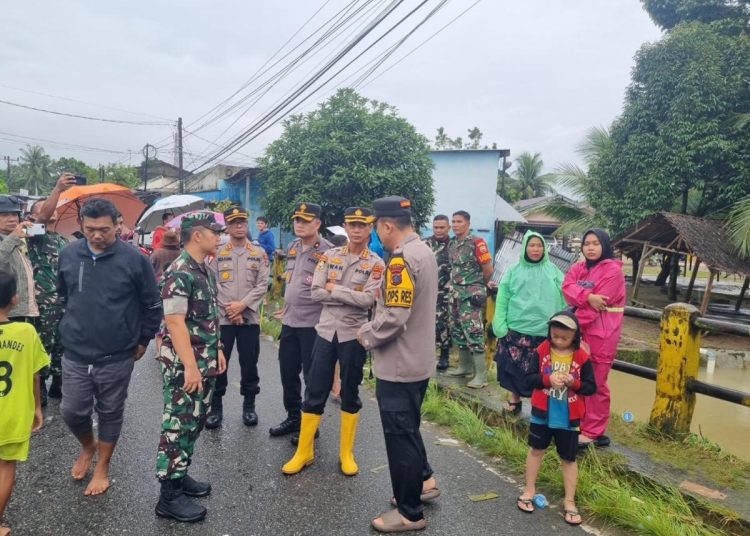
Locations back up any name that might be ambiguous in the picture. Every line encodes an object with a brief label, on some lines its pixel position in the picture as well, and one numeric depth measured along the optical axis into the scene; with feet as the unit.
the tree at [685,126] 44.29
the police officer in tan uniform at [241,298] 13.69
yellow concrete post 11.69
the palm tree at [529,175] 133.08
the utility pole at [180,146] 72.49
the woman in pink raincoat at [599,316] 12.01
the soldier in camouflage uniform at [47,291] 14.55
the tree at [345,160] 43.83
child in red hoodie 9.73
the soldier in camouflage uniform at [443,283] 18.21
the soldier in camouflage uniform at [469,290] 16.53
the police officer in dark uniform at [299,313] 12.89
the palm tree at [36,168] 175.98
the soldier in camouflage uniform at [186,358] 9.01
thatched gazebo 38.88
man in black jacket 9.66
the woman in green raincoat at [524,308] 12.63
